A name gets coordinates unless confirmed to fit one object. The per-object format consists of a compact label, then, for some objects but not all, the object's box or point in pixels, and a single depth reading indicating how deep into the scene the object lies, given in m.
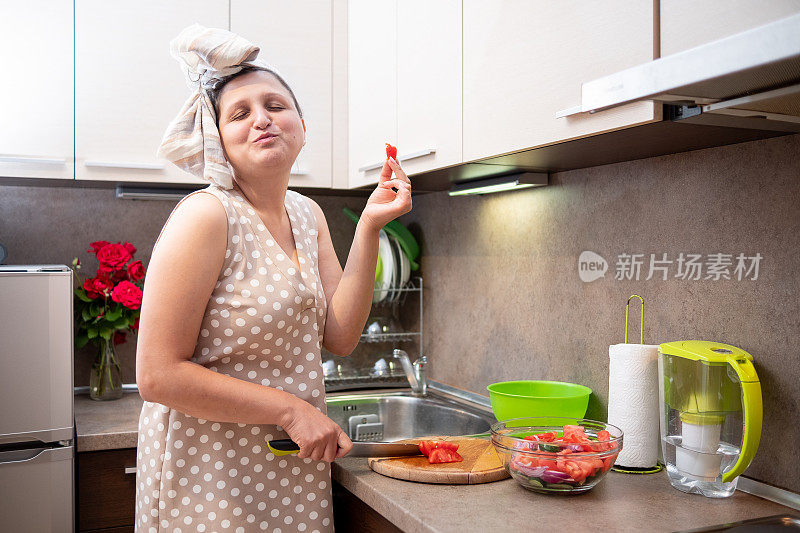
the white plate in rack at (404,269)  2.30
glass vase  2.04
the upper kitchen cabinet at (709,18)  0.90
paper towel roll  1.34
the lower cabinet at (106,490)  1.66
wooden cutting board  1.27
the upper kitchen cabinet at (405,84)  1.55
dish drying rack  2.18
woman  1.12
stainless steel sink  1.95
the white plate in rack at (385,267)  2.27
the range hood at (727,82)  0.73
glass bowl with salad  1.17
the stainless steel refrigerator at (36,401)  1.55
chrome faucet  2.06
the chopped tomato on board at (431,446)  1.36
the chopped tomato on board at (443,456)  1.33
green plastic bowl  1.50
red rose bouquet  2.00
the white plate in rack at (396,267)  2.30
